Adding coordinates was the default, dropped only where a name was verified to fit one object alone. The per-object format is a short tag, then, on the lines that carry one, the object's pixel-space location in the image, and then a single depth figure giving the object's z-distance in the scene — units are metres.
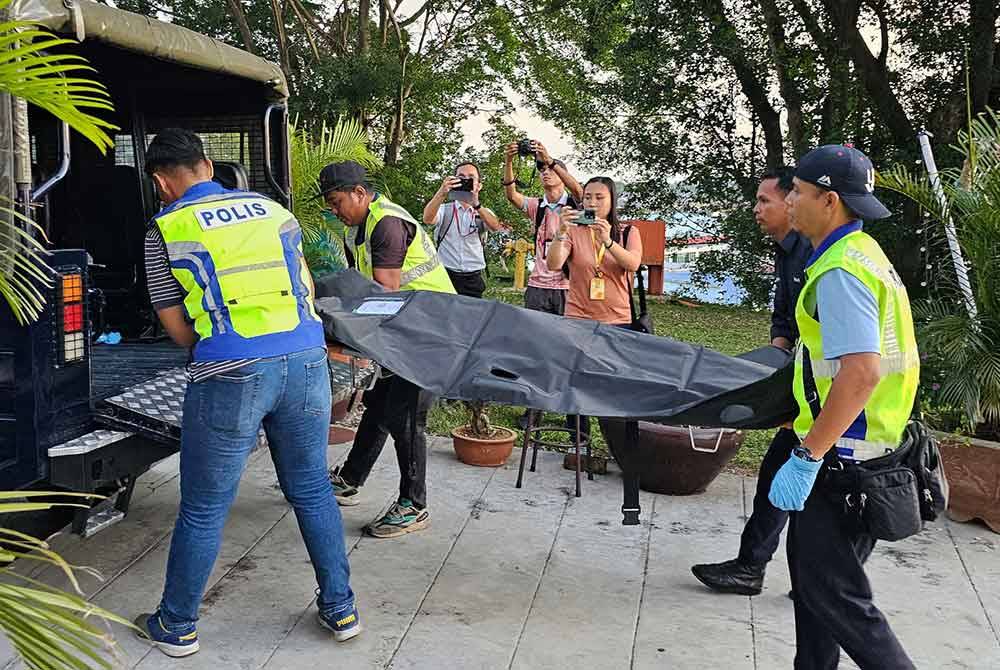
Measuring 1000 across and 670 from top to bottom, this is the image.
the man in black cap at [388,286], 4.68
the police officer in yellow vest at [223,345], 3.48
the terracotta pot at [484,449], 6.29
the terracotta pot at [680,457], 5.60
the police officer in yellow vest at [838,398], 2.80
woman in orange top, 5.92
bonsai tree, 6.39
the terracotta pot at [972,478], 5.30
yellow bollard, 11.84
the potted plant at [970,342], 5.32
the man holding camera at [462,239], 7.84
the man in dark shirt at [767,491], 4.34
